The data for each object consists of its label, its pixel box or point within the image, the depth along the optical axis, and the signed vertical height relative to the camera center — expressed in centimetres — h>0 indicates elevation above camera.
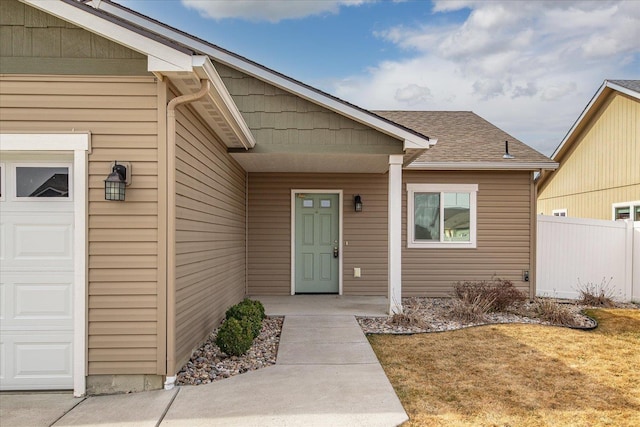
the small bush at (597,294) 826 -139
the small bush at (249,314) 543 -121
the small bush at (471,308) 670 -135
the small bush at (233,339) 464 -128
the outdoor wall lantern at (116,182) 351 +35
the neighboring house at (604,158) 1016 +185
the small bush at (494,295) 722 -123
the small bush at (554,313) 667 -143
